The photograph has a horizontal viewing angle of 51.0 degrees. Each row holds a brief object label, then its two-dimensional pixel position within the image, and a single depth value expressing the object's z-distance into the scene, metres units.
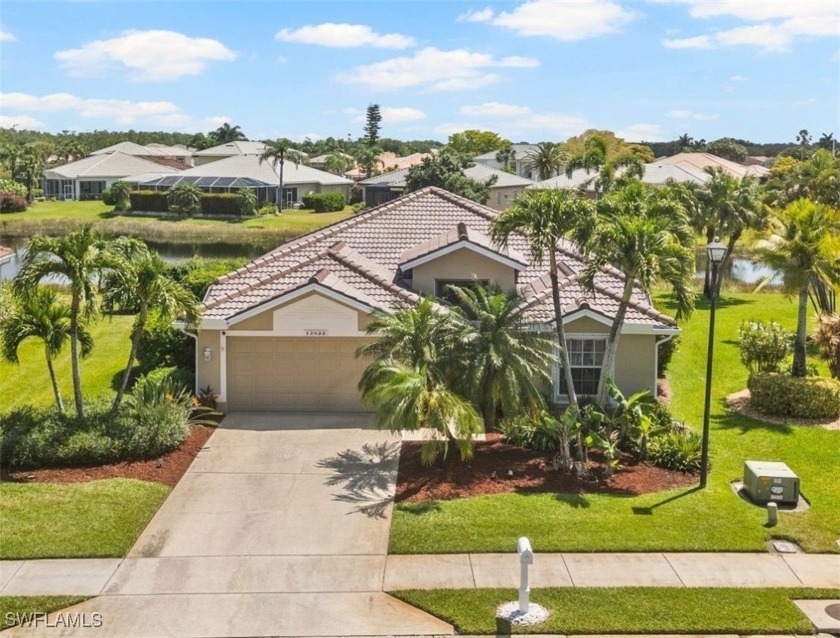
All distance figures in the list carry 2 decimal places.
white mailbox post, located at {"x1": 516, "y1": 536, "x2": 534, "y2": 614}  10.84
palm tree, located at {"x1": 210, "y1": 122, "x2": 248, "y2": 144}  146.00
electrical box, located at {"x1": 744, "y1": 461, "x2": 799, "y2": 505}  14.62
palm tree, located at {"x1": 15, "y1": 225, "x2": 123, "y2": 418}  15.68
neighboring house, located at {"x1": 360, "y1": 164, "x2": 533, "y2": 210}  76.19
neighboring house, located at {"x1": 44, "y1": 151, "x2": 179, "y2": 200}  87.56
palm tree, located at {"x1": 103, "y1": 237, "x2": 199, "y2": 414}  16.33
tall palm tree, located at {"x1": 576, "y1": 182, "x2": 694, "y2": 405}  15.45
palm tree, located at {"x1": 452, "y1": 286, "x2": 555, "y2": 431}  16.03
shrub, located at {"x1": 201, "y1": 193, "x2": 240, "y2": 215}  72.50
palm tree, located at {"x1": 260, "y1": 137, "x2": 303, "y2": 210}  78.44
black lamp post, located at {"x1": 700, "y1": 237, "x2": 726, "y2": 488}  14.92
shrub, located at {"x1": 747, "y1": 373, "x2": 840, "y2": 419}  19.45
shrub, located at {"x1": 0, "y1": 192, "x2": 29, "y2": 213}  74.62
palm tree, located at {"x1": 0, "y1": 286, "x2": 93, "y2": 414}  16.69
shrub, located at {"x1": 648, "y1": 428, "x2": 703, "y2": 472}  16.14
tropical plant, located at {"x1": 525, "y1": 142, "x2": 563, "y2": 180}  80.75
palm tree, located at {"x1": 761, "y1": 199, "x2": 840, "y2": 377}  19.34
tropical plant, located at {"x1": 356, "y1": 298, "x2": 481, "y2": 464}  14.84
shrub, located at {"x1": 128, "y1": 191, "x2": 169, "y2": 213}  74.25
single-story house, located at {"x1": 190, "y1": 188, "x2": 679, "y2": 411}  19.22
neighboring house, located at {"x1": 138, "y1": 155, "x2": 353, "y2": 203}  76.94
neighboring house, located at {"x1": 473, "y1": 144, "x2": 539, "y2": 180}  105.69
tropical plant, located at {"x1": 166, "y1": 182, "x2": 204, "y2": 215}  71.81
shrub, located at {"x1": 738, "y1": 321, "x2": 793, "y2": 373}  21.19
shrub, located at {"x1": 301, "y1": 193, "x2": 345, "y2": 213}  77.12
